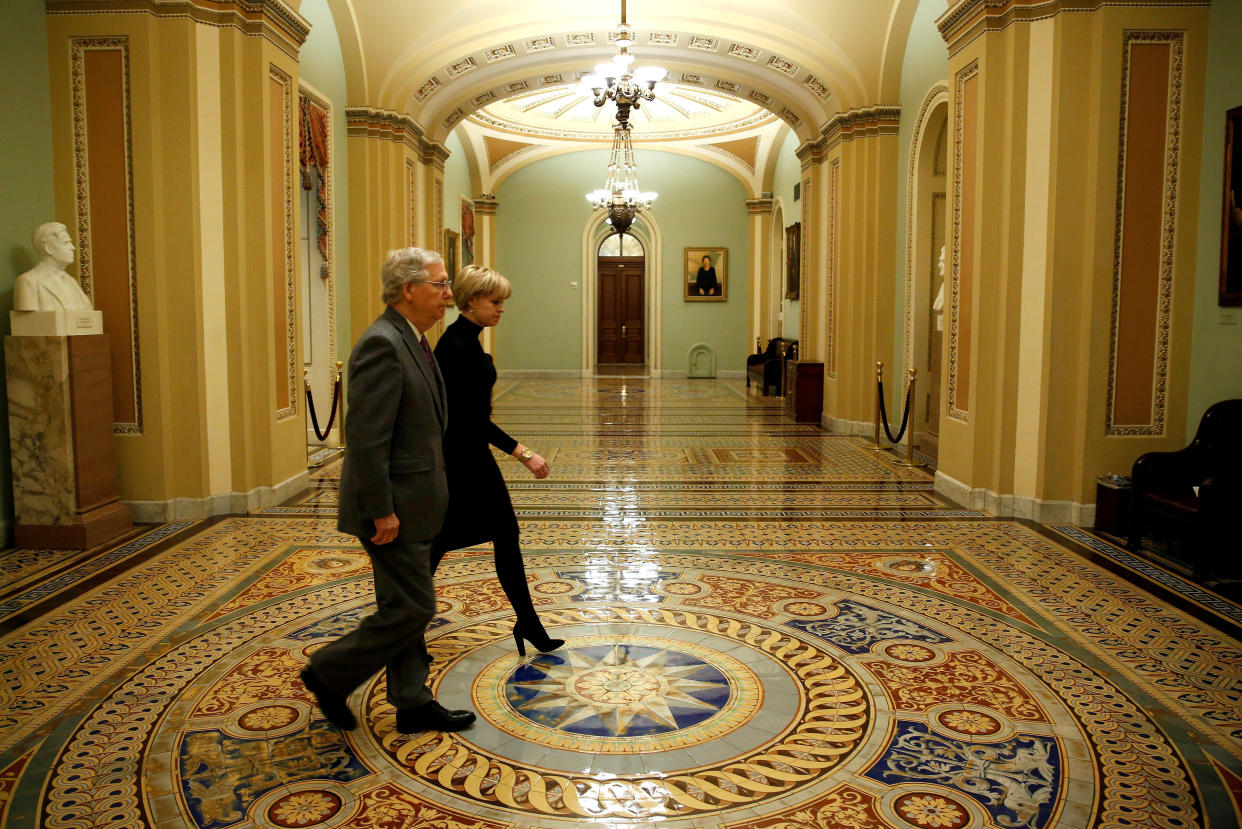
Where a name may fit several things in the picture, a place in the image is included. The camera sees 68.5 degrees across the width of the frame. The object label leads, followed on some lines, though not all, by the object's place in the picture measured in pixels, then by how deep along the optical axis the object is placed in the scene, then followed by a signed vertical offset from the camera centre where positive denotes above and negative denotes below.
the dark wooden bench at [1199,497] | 5.04 -0.95
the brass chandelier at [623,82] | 9.94 +3.00
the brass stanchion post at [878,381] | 9.88 -0.48
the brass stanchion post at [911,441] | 8.84 -1.01
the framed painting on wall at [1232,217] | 5.71 +0.76
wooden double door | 22.12 +0.65
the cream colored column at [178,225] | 6.28 +0.78
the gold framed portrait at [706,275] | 20.61 +1.39
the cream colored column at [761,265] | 19.97 +1.58
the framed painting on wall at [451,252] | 15.59 +1.50
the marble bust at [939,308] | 9.26 +0.30
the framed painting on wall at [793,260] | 15.42 +1.33
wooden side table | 12.52 -0.76
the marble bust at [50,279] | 5.68 +0.36
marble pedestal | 5.72 -0.68
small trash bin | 6.05 -1.11
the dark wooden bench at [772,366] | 16.06 -0.52
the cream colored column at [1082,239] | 6.19 +0.69
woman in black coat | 3.46 -0.39
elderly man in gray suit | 2.85 -0.47
